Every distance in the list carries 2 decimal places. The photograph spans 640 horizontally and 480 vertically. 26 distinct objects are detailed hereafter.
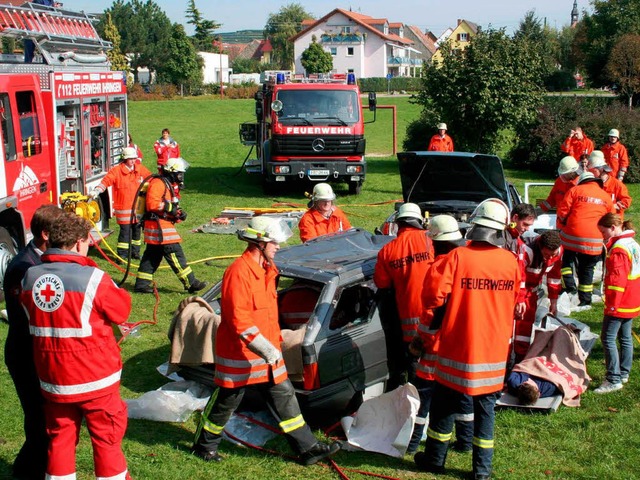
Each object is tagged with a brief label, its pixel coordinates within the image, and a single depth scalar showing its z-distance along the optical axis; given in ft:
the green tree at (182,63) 216.54
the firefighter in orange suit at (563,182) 30.22
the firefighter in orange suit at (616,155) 51.75
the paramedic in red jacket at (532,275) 21.54
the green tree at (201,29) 298.15
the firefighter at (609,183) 31.45
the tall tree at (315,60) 234.38
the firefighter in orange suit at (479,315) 15.51
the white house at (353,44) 283.59
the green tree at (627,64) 102.47
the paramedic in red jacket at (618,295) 20.58
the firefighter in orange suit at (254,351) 15.93
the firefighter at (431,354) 16.29
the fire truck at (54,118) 30.37
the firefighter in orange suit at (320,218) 26.32
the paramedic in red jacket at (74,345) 13.03
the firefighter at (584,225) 28.14
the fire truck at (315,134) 53.52
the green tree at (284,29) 338.54
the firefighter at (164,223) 29.58
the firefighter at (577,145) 56.70
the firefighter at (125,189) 35.04
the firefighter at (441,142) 57.93
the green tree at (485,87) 61.21
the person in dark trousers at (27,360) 14.69
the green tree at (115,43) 189.67
